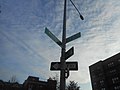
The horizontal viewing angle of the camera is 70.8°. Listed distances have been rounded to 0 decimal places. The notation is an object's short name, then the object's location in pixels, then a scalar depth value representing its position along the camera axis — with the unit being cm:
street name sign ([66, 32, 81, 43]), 372
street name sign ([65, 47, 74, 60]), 331
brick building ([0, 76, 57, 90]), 2747
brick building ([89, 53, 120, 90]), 3340
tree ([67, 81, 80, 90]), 3953
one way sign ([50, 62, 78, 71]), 328
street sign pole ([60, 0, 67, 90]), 298
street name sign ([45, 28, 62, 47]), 359
